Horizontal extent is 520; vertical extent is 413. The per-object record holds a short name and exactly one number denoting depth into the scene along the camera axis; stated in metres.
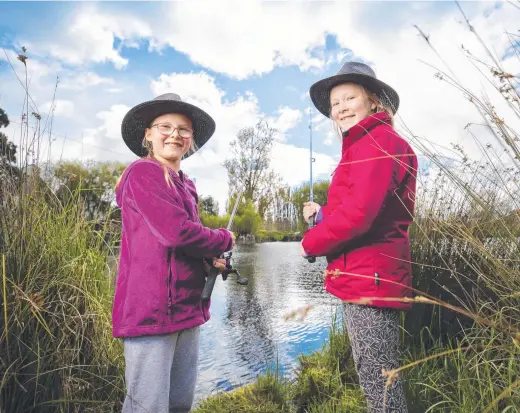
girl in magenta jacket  1.66
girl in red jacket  1.54
